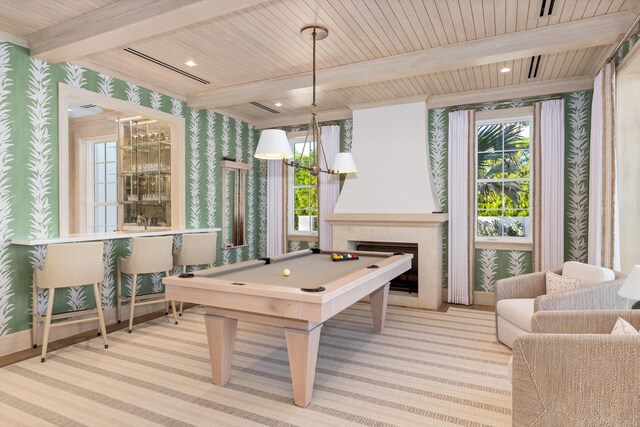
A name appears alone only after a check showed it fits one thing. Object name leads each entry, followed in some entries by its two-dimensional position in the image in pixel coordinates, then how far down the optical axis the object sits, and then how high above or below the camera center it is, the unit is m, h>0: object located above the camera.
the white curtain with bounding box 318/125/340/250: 5.86 +0.30
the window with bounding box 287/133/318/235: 6.30 +0.21
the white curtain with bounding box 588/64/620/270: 3.41 +0.31
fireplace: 4.89 +0.17
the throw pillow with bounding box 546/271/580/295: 3.14 -0.63
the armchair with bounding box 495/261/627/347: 2.76 -0.70
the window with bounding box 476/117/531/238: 4.98 +0.41
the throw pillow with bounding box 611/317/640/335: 1.85 -0.60
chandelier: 2.89 +0.49
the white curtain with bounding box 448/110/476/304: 5.02 +0.07
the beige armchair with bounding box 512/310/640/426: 1.58 -0.74
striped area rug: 2.29 -1.26
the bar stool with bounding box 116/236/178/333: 3.93 -0.55
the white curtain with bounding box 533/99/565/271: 4.60 +0.29
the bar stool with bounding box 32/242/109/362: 3.20 -0.56
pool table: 2.18 -0.55
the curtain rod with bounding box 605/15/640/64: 2.81 +1.38
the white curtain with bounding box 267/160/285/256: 6.30 +0.02
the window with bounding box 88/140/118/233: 6.15 +0.38
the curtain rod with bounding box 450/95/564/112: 4.66 +1.38
